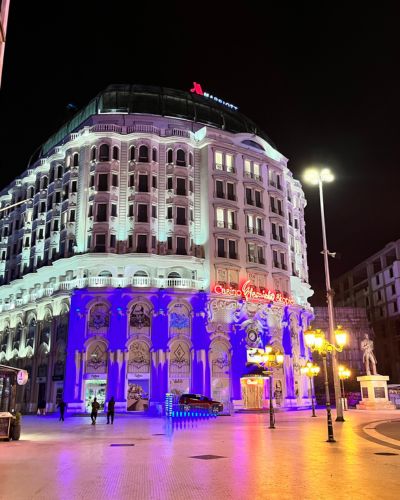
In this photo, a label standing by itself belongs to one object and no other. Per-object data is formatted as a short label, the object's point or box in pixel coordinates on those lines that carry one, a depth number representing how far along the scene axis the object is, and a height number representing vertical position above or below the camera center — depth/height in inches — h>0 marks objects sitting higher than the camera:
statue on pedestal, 1909.2 +160.4
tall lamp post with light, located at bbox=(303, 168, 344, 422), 1150.3 +338.6
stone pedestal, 1812.3 -3.0
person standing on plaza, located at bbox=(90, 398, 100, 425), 1268.2 -39.8
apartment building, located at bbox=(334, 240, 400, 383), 3403.1 +654.7
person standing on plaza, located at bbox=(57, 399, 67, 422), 1534.2 -46.8
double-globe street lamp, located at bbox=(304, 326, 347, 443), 869.2 +89.2
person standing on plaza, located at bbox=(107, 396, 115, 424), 1288.1 -36.8
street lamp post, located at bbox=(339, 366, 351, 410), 2106.5 +83.1
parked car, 1704.0 -30.1
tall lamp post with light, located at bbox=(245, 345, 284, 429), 1051.9 +78.8
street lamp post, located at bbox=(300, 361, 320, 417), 1758.9 +81.2
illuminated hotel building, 2055.9 +579.0
